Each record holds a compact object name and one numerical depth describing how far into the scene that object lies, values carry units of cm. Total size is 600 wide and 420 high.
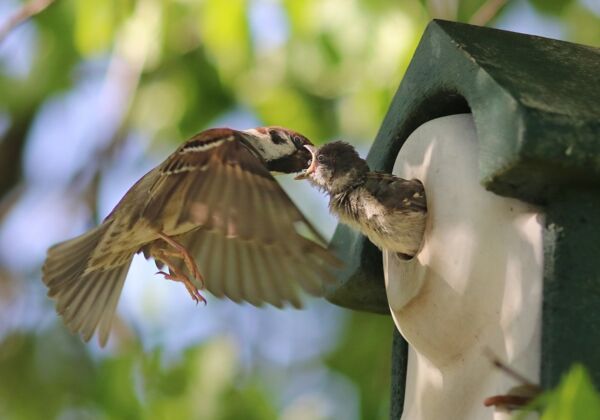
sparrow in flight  645
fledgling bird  612
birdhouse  511
